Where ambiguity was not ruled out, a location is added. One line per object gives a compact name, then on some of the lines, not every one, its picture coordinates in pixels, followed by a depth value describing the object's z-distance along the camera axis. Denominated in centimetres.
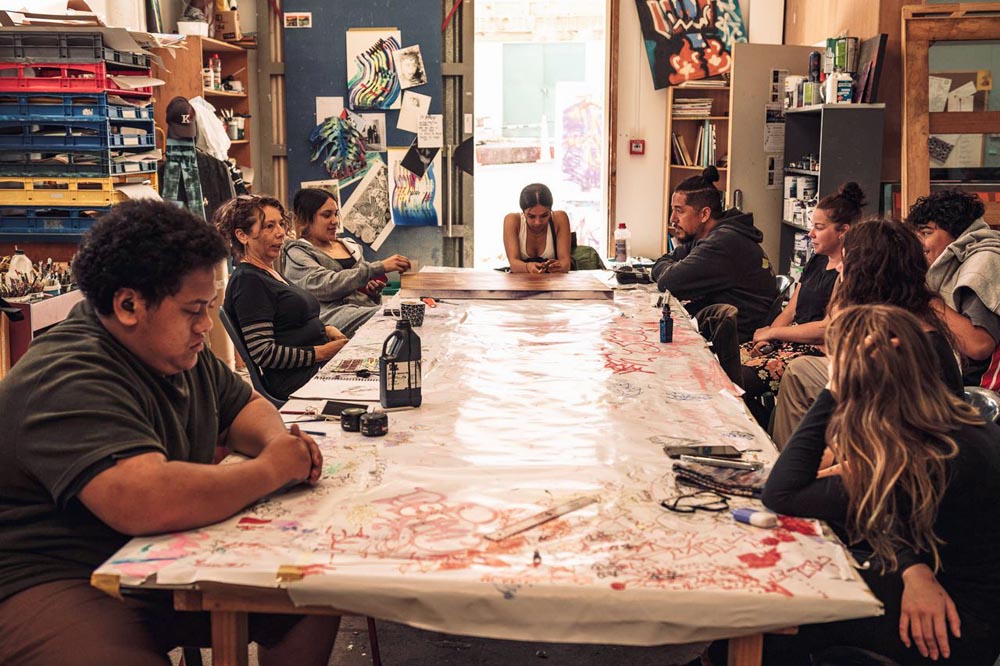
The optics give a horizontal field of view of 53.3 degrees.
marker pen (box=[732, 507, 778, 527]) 182
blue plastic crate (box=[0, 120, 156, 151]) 454
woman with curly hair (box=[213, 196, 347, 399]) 354
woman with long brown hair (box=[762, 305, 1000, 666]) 186
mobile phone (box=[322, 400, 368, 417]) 252
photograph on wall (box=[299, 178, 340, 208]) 793
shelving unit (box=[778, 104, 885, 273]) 585
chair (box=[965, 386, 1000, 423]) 229
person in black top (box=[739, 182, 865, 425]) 416
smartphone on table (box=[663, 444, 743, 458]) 222
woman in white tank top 573
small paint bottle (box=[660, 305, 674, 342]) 354
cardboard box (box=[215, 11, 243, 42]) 697
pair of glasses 190
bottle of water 682
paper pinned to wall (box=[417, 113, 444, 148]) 784
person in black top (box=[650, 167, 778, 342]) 468
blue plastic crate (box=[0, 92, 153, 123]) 449
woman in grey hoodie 450
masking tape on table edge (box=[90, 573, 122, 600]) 161
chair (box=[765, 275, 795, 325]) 473
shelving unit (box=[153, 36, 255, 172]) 594
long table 157
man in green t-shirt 167
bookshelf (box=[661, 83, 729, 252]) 788
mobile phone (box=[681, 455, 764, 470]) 212
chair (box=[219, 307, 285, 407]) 354
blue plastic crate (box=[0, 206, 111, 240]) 462
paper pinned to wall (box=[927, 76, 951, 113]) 549
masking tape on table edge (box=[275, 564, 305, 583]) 161
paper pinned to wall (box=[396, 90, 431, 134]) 781
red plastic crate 447
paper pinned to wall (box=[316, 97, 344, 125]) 786
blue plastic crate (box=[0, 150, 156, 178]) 456
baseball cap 568
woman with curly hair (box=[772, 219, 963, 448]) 279
